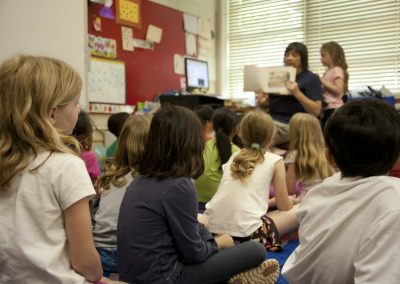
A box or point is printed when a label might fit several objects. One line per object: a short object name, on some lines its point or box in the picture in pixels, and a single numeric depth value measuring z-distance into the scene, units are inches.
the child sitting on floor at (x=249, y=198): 70.2
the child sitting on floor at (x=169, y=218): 46.8
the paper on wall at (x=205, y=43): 187.5
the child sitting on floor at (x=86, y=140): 74.9
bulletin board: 152.9
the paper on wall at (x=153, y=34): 162.8
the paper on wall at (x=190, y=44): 179.9
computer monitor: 164.9
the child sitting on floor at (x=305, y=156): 89.0
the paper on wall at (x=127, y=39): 152.8
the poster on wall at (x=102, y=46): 141.0
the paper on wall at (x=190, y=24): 178.3
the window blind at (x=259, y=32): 176.9
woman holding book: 127.3
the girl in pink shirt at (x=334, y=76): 134.8
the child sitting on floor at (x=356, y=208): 31.1
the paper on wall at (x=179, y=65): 174.9
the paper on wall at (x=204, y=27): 186.9
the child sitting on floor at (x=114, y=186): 62.1
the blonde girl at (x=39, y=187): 33.4
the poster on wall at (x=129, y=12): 150.6
